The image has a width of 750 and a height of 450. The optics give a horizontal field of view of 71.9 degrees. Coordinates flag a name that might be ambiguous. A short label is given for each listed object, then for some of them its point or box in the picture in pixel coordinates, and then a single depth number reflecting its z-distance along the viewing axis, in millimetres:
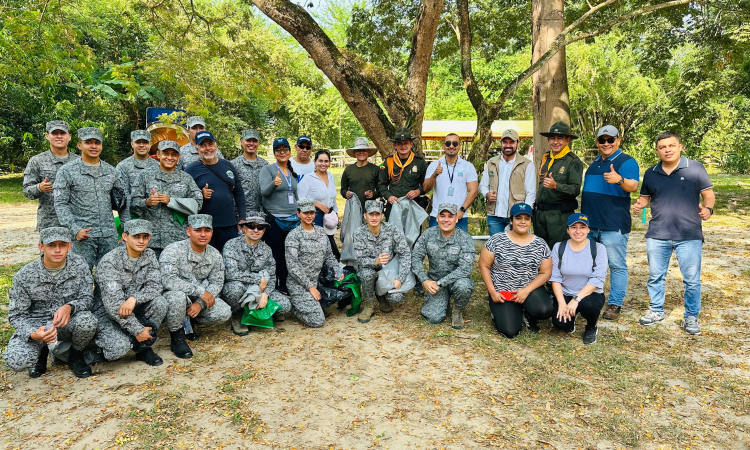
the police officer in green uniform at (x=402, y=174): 6125
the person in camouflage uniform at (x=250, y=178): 5895
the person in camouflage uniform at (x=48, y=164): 5055
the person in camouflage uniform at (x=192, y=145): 6039
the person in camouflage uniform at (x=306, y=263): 5297
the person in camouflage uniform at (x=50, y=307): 3934
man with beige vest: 5742
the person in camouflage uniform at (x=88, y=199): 4734
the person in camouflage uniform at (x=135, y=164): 5202
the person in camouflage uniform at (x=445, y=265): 5266
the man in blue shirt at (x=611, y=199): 5090
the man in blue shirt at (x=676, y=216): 4824
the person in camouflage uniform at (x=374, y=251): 5512
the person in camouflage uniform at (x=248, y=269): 5102
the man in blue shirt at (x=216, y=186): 5359
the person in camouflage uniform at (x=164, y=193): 5039
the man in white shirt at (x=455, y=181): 6039
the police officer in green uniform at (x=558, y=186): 5297
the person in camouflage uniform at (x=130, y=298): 4227
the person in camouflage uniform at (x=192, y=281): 4535
